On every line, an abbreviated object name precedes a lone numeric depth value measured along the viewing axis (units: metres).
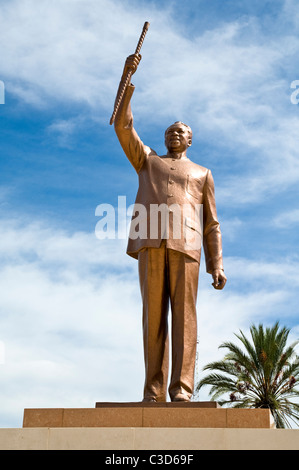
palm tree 18.25
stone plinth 6.40
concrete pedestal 6.00
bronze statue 7.54
